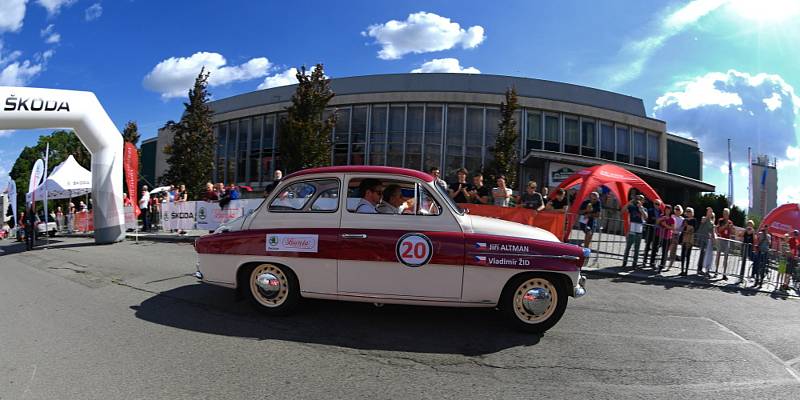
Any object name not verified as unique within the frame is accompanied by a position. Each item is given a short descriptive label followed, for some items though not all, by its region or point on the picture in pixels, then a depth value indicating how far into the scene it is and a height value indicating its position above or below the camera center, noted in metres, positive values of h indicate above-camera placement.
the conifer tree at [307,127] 19.31 +3.78
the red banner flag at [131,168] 15.16 +1.26
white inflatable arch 11.59 +2.15
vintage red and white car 4.71 -0.41
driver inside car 5.07 +0.26
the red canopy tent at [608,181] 12.52 +1.29
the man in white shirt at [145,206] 16.91 -0.08
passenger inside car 4.99 +0.16
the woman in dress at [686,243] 10.47 -0.38
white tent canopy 19.81 +0.88
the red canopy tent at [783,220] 15.88 +0.43
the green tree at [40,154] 51.19 +5.71
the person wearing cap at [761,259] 10.43 -0.69
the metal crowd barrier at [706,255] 10.60 -0.69
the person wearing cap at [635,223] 10.60 +0.06
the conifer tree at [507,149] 20.41 +3.33
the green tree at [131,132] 30.97 +5.06
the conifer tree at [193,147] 22.06 +3.02
